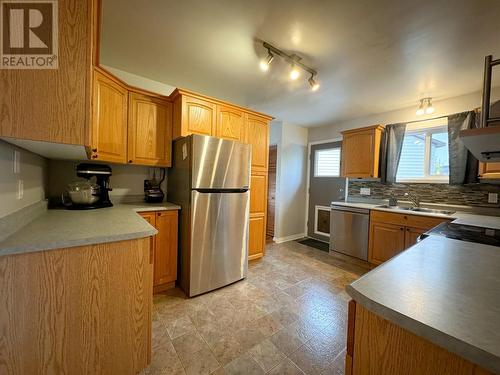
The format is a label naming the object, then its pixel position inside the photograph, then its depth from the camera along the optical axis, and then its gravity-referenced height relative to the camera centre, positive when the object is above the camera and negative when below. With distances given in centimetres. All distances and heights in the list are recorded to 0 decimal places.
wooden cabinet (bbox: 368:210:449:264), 248 -58
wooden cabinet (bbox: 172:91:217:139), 228 +75
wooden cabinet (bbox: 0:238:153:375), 93 -67
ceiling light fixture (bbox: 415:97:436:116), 273 +109
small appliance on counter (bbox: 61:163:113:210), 190 -11
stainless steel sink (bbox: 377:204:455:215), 270 -31
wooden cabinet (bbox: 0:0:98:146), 86 +37
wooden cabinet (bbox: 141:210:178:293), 212 -72
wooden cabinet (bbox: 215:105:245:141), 255 +76
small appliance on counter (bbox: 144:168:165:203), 246 -12
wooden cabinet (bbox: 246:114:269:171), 286 +62
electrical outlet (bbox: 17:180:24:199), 125 -8
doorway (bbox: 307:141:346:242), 404 -2
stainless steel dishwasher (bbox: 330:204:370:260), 297 -69
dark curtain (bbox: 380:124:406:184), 316 +56
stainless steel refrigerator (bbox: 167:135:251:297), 208 -29
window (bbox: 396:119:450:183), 290 +50
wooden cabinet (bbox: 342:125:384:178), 318 +54
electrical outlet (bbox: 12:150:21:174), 120 +8
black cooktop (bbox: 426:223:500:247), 131 -32
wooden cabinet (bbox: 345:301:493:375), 48 -43
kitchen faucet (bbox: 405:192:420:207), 301 -17
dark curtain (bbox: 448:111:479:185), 254 +41
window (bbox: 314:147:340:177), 407 +45
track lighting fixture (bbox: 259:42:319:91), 188 +121
